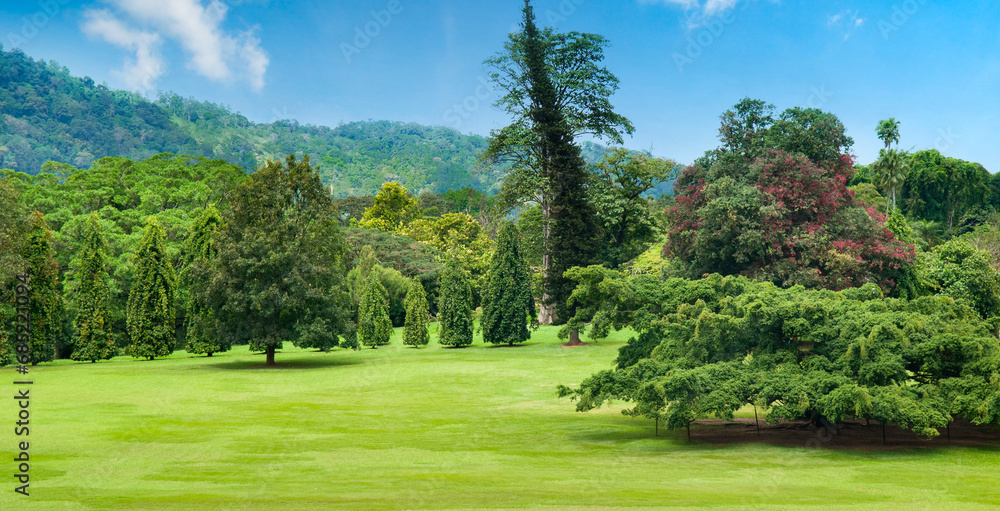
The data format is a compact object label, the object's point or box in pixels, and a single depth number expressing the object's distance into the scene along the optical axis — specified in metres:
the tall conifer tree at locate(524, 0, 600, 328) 38.19
